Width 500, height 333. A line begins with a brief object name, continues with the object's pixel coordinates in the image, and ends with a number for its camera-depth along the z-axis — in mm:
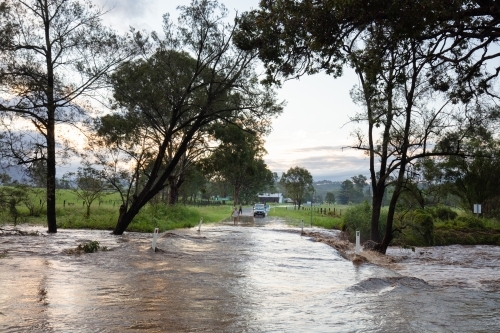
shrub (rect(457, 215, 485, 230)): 37562
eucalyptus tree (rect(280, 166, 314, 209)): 105688
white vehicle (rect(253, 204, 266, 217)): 62875
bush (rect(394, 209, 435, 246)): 31719
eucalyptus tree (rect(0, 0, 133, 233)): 20125
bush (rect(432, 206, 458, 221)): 42219
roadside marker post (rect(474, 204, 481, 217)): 39591
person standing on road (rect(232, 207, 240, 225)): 60397
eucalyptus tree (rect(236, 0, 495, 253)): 9258
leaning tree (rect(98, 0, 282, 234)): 25625
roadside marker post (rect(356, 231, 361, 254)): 19345
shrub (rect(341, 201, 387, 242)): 34375
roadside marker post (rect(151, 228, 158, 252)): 19558
